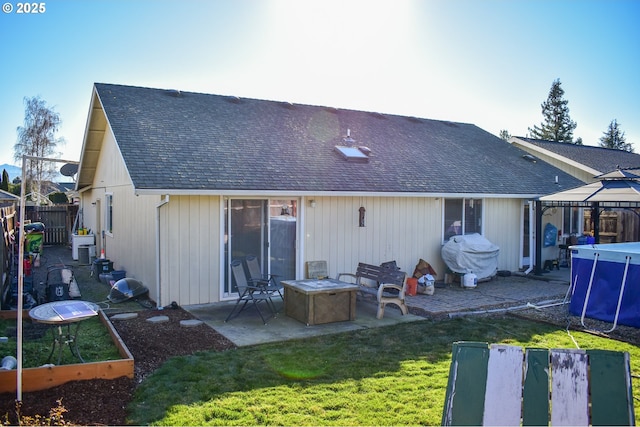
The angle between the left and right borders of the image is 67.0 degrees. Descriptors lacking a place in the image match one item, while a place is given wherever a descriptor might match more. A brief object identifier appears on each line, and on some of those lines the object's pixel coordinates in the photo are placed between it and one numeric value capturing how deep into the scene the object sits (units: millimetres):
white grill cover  11977
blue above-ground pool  7867
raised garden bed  4781
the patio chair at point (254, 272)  9276
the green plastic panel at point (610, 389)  3033
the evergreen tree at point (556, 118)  45906
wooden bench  8750
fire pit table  8125
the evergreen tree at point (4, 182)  22984
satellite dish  18672
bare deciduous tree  32344
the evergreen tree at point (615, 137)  50406
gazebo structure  10742
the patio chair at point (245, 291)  8391
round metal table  5175
